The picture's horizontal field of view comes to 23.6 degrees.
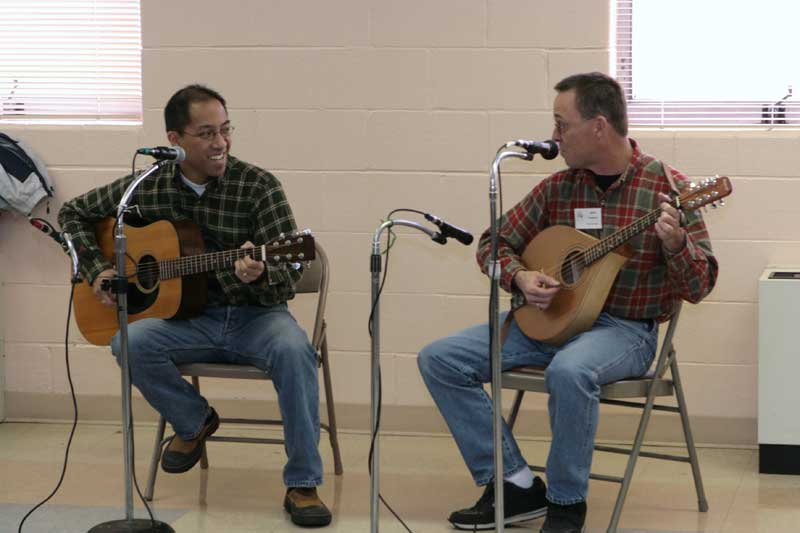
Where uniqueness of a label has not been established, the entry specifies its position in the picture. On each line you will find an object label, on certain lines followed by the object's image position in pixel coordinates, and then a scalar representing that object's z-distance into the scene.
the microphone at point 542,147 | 4.29
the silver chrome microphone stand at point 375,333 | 4.24
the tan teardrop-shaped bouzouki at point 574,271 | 4.97
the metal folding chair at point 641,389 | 5.01
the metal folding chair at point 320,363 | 5.46
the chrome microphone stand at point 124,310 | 4.68
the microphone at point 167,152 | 4.76
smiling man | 5.37
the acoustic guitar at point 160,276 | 5.48
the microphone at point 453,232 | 4.28
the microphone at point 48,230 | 4.83
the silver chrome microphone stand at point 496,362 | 4.25
